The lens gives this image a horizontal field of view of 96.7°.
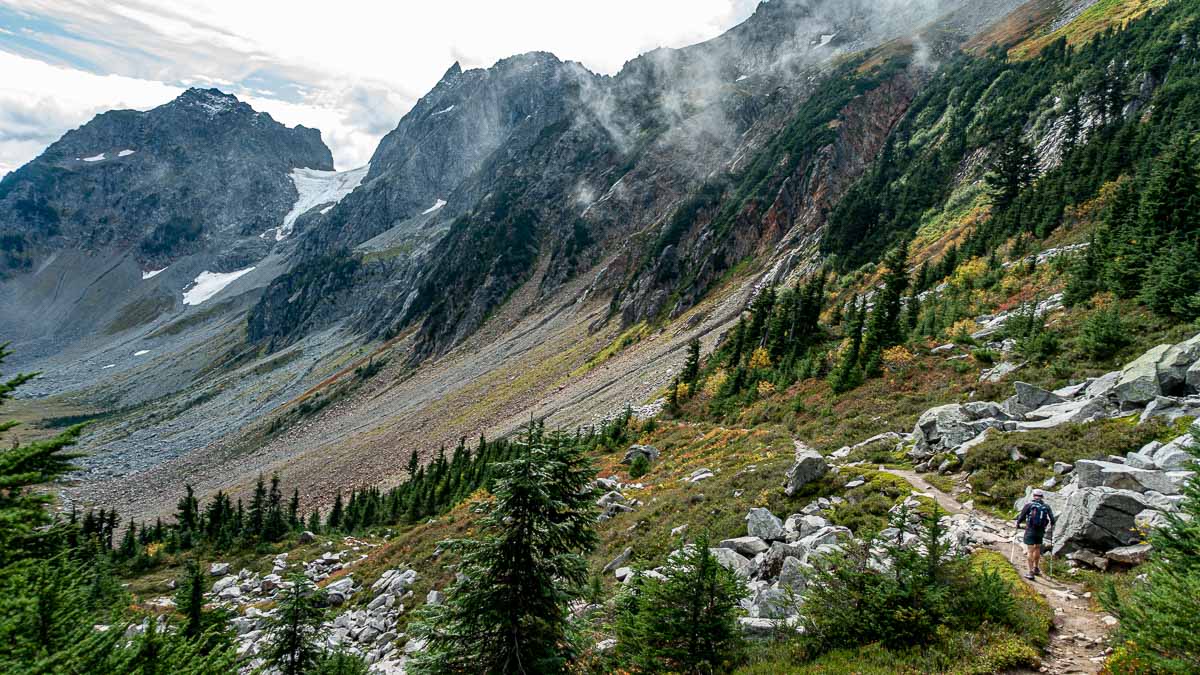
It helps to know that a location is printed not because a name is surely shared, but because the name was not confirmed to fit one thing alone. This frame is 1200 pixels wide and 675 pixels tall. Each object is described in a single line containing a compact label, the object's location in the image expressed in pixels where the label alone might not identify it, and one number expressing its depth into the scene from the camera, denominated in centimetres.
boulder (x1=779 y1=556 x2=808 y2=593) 1227
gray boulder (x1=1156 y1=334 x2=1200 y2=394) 1587
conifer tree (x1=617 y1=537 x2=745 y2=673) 967
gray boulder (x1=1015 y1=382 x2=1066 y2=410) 1902
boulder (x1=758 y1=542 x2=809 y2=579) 1398
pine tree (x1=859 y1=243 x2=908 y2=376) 3172
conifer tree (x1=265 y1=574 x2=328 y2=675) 1360
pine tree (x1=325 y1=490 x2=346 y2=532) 4717
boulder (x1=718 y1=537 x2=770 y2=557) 1533
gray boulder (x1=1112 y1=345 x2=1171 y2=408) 1611
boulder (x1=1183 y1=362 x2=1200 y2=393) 1541
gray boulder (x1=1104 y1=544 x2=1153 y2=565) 1028
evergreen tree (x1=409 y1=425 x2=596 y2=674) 1009
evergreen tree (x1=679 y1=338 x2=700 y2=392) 4976
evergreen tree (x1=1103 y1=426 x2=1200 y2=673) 636
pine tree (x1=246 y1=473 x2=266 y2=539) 4325
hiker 1129
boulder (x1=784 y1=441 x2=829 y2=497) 1852
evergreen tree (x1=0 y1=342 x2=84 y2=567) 698
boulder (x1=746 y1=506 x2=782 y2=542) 1585
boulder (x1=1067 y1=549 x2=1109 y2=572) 1076
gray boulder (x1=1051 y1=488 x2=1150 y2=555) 1087
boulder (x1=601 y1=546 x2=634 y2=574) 1866
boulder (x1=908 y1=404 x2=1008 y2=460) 1858
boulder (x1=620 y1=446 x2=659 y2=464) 3291
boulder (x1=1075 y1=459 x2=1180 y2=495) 1127
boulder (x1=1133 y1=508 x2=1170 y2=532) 1000
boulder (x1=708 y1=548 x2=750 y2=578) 1397
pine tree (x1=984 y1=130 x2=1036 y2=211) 5203
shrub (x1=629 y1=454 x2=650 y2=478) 3052
